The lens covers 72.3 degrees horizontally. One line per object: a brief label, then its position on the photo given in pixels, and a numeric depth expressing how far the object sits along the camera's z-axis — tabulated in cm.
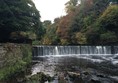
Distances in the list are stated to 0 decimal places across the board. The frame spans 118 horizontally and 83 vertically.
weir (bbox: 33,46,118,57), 1099
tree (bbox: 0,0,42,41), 680
